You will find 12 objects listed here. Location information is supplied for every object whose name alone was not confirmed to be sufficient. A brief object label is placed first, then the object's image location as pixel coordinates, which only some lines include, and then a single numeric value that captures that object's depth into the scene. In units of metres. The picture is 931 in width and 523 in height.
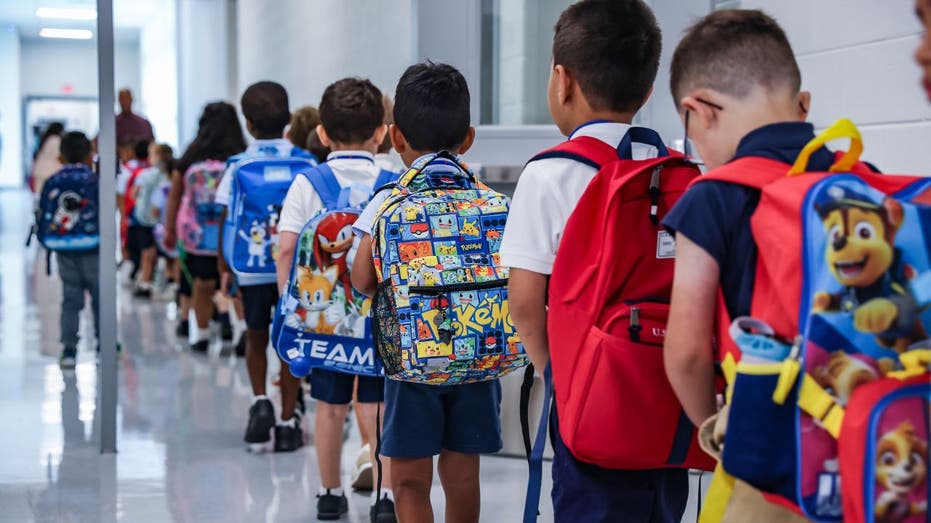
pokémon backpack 2.29
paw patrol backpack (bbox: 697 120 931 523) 1.13
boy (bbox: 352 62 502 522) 2.45
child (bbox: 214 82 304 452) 4.24
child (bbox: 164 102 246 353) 5.87
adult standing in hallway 9.84
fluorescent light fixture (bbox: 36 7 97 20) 14.48
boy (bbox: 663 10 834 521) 1.34
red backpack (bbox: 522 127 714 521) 1.57
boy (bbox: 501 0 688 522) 1.76
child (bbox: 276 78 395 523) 3.31
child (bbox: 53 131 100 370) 5.93
